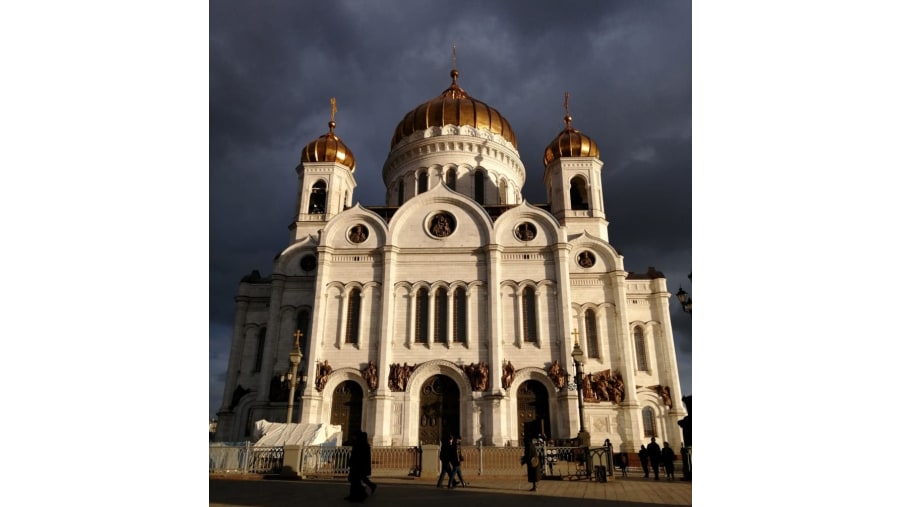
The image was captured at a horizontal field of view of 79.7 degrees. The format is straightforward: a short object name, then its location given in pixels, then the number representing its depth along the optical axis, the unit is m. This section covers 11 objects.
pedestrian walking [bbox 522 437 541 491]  9.97
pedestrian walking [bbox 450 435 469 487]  10.33
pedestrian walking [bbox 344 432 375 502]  7.79
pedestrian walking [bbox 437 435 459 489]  10.25
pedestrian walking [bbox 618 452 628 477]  14.85
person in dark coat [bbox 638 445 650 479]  14.05
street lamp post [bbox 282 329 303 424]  17.27
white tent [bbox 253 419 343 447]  15.45
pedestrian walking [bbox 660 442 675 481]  12.72
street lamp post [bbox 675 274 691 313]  12.08
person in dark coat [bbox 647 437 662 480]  13.09
